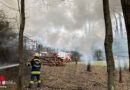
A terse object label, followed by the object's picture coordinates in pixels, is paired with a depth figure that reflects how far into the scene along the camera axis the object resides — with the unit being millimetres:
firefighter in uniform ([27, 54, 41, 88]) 5580
